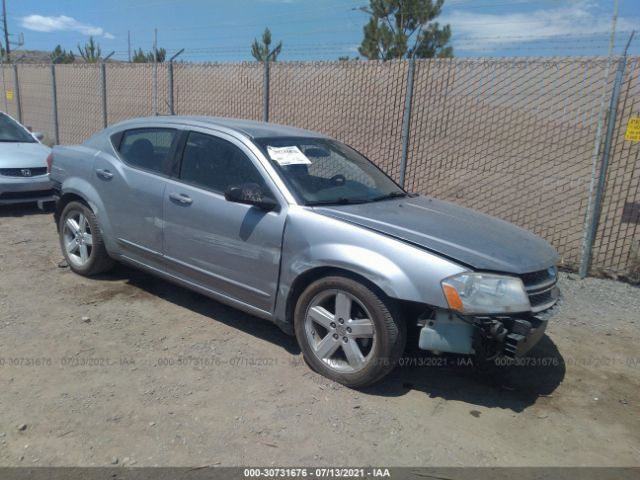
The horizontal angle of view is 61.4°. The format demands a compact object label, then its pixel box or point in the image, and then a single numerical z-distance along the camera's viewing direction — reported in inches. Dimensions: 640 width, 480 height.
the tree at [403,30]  624.1
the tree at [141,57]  972.1
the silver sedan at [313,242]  129.9
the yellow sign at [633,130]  230.9
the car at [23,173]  303.7
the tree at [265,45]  893.2
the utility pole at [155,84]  445.1
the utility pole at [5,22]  1416.3
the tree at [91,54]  1157.7
